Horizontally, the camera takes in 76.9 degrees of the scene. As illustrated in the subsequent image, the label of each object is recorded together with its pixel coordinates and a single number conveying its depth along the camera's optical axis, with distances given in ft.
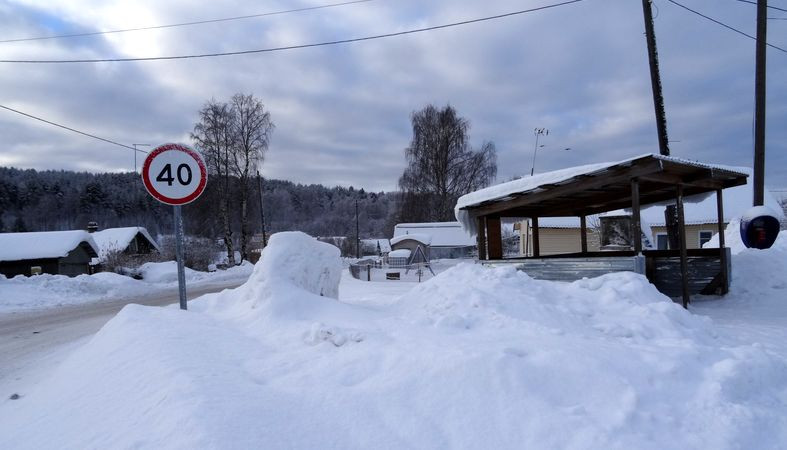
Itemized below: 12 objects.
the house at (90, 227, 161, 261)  117.39
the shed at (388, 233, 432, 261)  134.21
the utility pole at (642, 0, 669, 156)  43.27
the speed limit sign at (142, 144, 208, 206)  18.28
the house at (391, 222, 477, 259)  140.56
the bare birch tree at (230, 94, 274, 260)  110.93
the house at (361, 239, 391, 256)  217.77
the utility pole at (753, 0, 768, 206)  42.47
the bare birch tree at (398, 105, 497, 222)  138.62
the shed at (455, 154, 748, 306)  31.19
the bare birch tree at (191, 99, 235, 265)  108.68
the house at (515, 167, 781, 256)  93.09
